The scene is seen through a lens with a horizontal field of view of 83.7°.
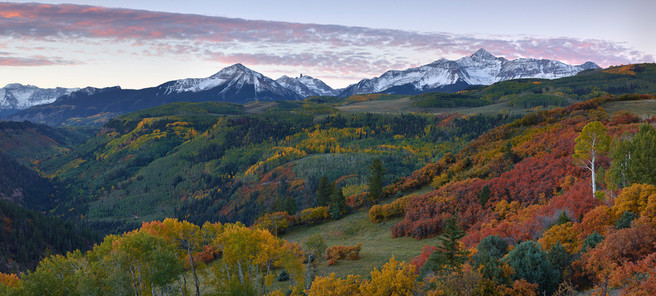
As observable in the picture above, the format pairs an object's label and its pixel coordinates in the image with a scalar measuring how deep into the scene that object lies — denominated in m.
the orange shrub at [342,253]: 57.66
